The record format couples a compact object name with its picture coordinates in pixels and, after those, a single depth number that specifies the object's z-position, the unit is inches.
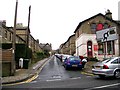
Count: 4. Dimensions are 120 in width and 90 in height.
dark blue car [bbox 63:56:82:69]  367.7
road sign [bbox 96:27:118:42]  384.6
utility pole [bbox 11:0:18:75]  283.4
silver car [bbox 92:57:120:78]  224.5
